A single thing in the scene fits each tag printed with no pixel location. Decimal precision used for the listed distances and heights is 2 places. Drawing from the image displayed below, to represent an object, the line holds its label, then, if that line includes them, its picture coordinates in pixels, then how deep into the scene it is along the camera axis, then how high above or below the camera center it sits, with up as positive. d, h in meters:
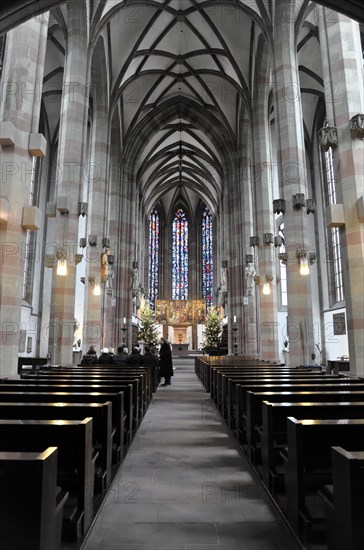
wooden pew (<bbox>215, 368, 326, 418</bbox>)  6.30 -0.46
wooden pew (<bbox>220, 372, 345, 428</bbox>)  6.07 -0.46
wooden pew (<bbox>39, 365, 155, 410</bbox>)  6.98 -0.43
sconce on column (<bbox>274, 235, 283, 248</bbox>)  15.72 +4.24
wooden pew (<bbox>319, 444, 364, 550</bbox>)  1.70 -0.66
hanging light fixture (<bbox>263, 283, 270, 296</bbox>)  16.23 +2.43
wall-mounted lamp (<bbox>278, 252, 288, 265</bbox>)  12.30 +2.81
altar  35.22 +0.01
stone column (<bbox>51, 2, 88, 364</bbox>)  12.16 +5.86
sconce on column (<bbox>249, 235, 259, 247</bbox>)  17.00 +4.61
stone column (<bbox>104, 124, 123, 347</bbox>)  21.62 +7.75
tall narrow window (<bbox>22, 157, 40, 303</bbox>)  21.12 +5.43
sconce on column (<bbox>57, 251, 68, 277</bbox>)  11.97 +2.60
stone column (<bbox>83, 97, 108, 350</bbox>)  16.31 +5.64
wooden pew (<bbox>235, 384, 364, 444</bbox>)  4.75 -0.48
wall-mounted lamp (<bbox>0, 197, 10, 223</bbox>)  7.91 +2.80
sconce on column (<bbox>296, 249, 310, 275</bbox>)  11.83 +2.60
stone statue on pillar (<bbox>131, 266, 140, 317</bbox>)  25.97 +3.91
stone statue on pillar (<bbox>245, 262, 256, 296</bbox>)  19.91 +3.50
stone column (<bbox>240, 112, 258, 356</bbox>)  20.61 +6.99
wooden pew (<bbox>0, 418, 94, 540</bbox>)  2.48 -0.64
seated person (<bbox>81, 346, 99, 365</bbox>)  11.36 -0.30
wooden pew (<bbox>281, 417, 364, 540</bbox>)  2.55 -0.69
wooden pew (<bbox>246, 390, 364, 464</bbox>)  3.95 -0.50
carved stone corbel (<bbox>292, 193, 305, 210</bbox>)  12.30 +4.55
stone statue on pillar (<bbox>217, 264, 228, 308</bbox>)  26.97 +4.21
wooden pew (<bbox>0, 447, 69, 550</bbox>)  1.67 -0.64
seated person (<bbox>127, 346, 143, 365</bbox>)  11.85 -0.29
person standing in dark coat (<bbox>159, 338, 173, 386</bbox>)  13.18 -0.49
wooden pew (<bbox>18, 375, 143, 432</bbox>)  5.34 -0.45
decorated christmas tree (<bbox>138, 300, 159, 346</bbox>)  30.29 +1.55
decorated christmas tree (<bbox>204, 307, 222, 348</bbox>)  28.61 +1.28
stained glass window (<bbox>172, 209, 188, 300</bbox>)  43.03 +10.07
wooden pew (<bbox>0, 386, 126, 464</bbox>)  3.77 -0.45
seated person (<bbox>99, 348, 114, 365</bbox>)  11.41 -0.27
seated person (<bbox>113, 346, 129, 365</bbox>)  11.88 -0.26
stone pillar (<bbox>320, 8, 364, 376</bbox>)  8.40 +4.34
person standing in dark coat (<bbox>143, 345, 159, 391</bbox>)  11.75 -0.38
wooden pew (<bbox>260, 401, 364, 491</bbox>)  3.32 -0.56
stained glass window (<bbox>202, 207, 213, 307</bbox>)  42.44 +9.43
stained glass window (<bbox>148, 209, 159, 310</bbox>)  42.31 +10.10
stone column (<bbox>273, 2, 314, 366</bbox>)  11.85 +5.80
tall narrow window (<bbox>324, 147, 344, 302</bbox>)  21.00 +5.57
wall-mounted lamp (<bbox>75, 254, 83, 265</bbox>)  12.66 +2.92
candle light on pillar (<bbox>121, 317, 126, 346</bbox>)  23.24 +1.06
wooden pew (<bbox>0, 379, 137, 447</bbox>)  4.55 -0.45
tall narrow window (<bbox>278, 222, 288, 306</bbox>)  23.25 +3.88
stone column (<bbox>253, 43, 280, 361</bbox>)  16.16 +6.09
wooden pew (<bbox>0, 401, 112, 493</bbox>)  3.21 -0.52
